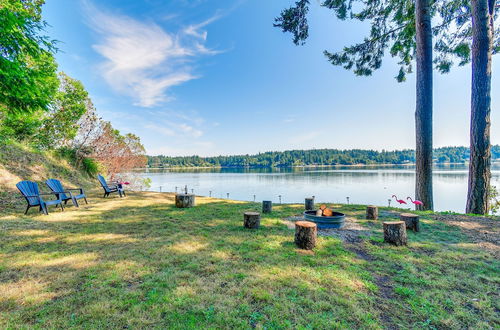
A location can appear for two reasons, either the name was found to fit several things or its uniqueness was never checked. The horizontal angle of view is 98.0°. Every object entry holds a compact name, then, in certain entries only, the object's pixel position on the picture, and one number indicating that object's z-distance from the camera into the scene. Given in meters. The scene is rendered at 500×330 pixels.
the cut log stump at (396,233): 3.95
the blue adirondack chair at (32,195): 5.56
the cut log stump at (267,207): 6.86
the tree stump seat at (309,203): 7.24
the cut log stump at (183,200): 7.39
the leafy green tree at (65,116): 13.20
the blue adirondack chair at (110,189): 8.75
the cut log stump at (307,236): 3.72
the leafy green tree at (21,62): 4.54
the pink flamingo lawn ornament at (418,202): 7.03
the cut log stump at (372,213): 5.80
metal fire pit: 4.93
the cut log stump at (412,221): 4.81
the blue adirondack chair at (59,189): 6.48
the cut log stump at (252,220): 4.91
